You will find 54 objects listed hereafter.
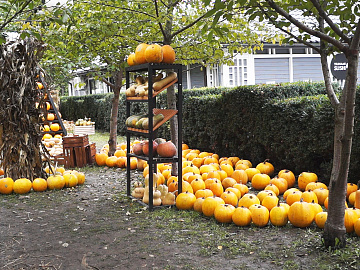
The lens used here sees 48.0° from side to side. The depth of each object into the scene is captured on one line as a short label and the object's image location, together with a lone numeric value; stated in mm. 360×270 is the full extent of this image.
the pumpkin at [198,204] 5316
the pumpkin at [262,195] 5230
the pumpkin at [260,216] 4625
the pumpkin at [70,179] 7156
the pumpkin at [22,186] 6645
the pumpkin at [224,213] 4801
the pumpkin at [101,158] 9531
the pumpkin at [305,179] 6118
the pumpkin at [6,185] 6594
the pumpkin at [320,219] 4410
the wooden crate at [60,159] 9352
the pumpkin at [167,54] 5598
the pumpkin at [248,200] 5000
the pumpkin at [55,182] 6961
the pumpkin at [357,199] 4730
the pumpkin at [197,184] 6008
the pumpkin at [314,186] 5684
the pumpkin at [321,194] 5387
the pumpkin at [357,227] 4098
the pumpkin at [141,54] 5590
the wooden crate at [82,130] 18156
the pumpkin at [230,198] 5344
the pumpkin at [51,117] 10488
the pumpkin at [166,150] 5629
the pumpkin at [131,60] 6004
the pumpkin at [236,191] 5648
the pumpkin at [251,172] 7059
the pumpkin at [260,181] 6516
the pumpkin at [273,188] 5785
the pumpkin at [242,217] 4680
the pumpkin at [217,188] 5855
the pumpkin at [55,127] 11114
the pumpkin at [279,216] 4617
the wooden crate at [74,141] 9086
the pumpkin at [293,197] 5102
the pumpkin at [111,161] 9312
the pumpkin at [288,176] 6383
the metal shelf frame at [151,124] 5410
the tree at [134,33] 6750
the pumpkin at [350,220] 4188
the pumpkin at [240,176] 6816
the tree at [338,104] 3494
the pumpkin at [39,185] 6812
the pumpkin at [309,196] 5055
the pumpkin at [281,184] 6164
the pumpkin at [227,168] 7133
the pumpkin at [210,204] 5070
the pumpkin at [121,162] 9219
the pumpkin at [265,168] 7211
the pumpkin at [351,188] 5422
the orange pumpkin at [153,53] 5438
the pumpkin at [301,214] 4476
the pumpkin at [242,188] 5993
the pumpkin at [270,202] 4930
